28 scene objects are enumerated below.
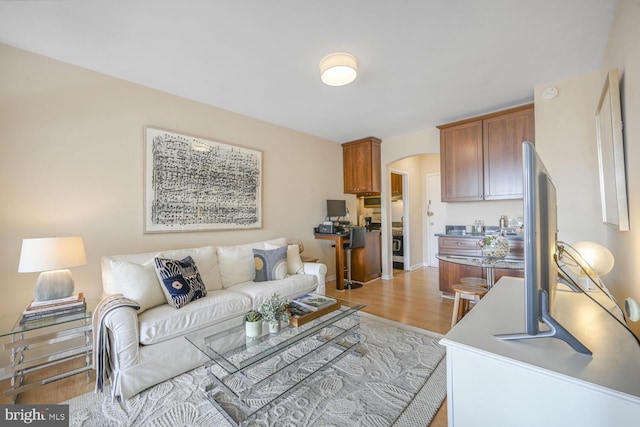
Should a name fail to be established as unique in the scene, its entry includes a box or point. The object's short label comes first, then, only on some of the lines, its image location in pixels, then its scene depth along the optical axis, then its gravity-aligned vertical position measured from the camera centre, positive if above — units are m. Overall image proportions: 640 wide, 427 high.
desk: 4.07 -0.63
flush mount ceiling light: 2.14 +1.24
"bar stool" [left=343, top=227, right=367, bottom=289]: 4.25 -0.47
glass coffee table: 1.52 -0.96
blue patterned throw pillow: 2.11 -0.54
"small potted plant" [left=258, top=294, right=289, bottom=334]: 1.81 -0.69
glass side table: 1.69 -0.94
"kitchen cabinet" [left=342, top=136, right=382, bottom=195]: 4.64 +0.89
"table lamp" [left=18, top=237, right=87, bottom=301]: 1.76 -0.29
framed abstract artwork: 2.70 +0.39
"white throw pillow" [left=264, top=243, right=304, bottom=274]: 3.19 -0.55
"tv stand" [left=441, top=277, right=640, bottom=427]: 0.65 -0.45
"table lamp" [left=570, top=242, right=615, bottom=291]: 1.28 -0.24
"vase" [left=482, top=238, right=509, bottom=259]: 2.29 -0.31
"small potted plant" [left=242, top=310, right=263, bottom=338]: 1.76 -0.74
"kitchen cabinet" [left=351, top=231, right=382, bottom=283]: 4.46 -0.80
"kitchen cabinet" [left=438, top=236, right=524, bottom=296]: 3.21 -0.69
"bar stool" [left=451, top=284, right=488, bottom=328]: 2.38 -0.76
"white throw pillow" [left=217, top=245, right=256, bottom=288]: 2.82 -0.53
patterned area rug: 1.51 -1.18
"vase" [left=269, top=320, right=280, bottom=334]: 1.80 -0.77
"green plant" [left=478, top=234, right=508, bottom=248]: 2.30 -0.24
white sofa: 1.70 -0.73
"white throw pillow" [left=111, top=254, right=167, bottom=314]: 2.02 -0.51
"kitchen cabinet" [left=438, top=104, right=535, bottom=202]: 3.21 +0.78
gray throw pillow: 2.91 -0.54
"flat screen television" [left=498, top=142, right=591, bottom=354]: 0.72 -0.13
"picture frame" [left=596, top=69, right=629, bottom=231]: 1.49 +0.35
